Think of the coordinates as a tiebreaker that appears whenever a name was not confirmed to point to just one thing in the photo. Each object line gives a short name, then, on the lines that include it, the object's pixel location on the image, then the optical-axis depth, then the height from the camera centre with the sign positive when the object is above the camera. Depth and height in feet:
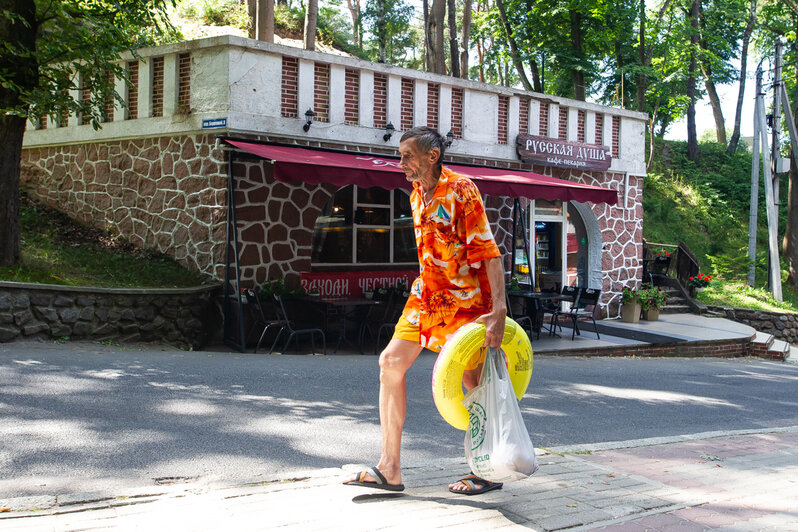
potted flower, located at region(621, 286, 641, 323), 51.24 -2.81
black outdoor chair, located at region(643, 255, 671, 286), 61.93 -0.13
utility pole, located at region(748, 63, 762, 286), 68.13 +6.48
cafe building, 35.17 +5.67
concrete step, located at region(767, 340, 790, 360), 46.24 -5.46
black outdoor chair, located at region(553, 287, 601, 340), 41.65 -2.06
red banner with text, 39.09 -1.07
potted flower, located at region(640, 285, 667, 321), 52.26 -2.53
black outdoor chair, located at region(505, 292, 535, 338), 38.88 -2.84
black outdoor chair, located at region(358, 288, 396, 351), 35.55 -2.69
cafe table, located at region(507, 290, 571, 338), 39.17 -2.06
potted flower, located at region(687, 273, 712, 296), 61.26 -1.21
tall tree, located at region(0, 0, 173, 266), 30.89 +9.15
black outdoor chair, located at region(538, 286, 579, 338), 41.24 -2.54
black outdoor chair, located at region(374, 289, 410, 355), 35.35 -2.27
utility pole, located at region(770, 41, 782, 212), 65.99 +15.23
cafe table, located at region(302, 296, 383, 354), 33.81 -2.41
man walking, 12.17 -0.32
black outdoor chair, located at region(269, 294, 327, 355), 31.88 -2.80
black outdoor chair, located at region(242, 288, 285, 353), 32.55 -2.63
